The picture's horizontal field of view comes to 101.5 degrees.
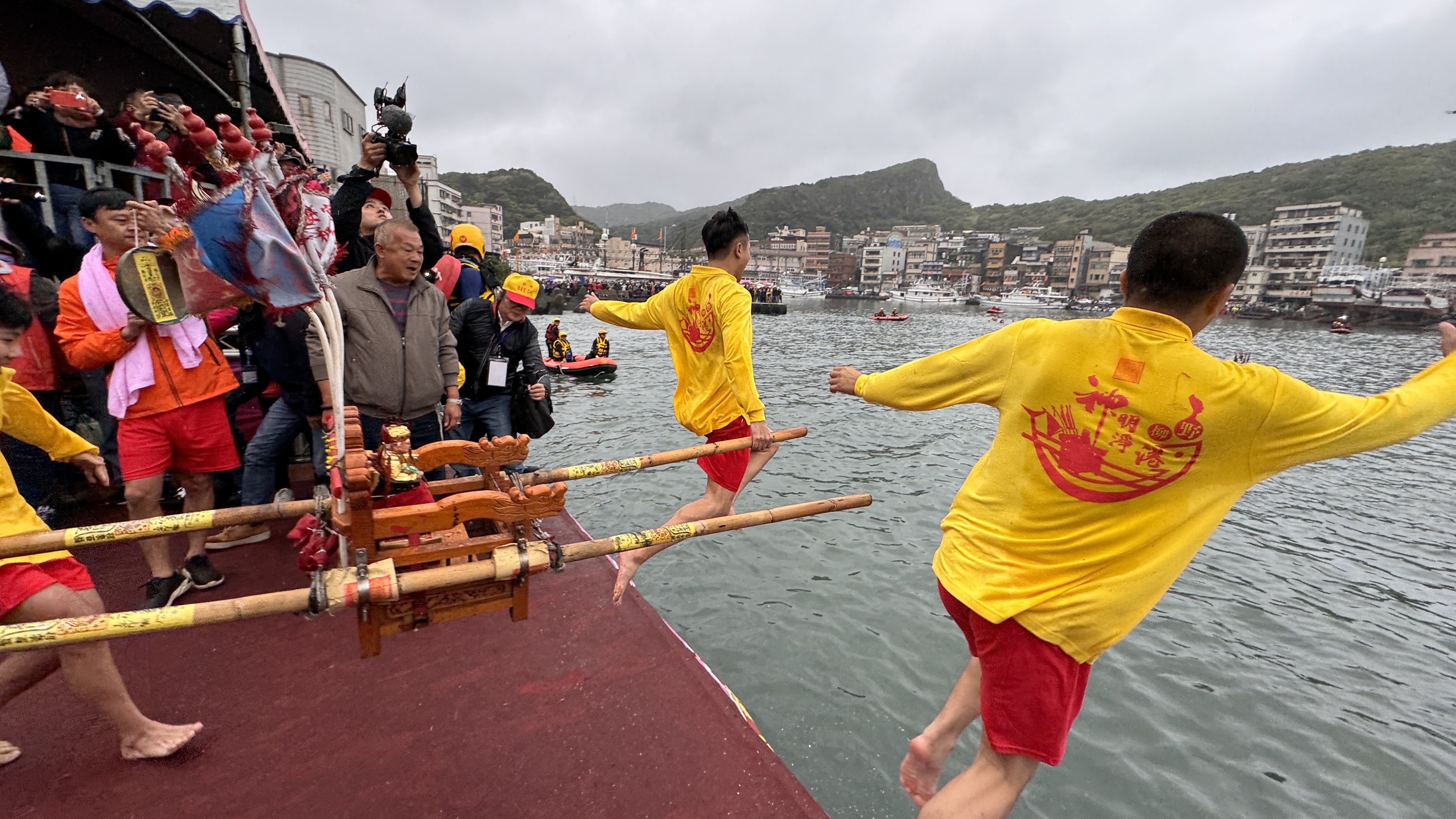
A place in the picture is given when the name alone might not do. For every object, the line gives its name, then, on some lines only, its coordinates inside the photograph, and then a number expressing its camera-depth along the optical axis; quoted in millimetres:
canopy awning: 7180
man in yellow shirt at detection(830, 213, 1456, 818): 1792
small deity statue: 2240
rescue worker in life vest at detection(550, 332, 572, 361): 16797
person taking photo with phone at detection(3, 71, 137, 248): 4562
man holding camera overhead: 4113
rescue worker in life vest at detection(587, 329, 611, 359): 17438
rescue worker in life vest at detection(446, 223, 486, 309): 5727
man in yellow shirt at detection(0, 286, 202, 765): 2051
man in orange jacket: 3156
